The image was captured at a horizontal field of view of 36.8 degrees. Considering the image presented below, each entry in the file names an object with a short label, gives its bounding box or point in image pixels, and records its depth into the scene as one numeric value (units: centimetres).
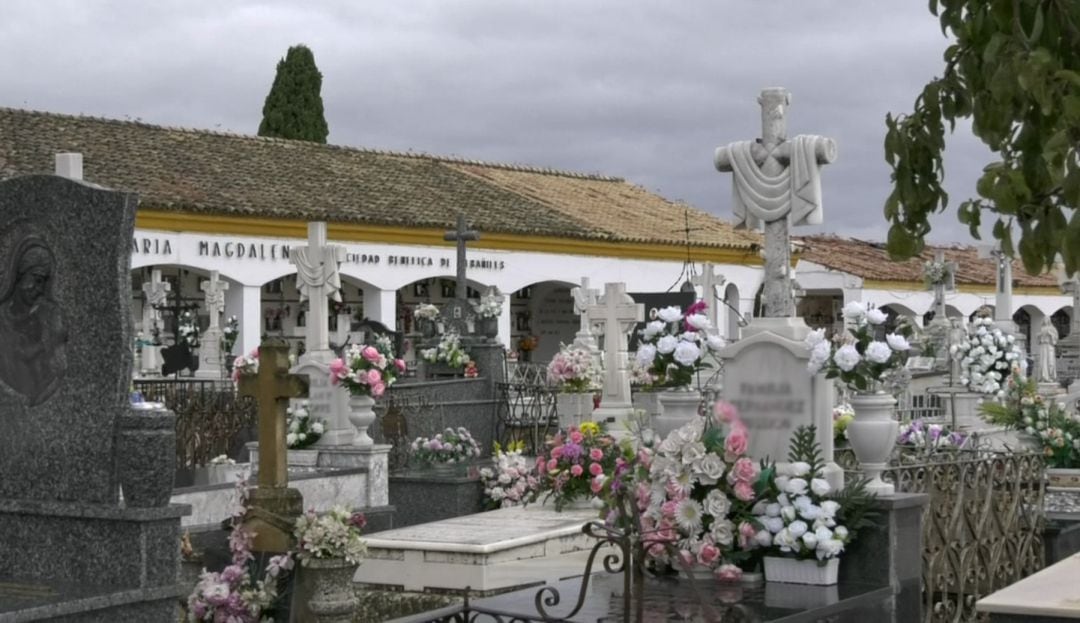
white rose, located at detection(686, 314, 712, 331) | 915
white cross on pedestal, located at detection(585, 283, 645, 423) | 1725
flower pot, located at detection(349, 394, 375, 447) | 1428
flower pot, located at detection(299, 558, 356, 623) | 798
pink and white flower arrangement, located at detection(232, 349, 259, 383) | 1383
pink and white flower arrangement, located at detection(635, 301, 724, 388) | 897
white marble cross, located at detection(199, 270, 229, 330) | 2711
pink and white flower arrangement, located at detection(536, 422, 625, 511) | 1076
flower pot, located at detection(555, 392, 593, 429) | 1762
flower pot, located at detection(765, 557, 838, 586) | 791
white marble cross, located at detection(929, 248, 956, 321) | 3488
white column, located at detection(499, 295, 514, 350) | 3203
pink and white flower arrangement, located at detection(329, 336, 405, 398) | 1415
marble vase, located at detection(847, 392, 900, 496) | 817
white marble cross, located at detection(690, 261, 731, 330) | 2953
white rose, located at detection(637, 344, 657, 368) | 908
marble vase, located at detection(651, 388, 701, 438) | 923
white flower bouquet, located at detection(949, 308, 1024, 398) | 1688
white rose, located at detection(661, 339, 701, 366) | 891
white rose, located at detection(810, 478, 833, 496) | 789
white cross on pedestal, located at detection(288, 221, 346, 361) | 1552
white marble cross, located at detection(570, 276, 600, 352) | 2599
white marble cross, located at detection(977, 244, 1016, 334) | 2809
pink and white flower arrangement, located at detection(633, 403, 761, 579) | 796
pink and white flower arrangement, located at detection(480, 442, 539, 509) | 1411
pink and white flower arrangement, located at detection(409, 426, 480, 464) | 1549
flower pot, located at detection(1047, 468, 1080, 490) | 1188
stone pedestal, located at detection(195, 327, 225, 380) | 2614
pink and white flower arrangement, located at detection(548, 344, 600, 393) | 1770
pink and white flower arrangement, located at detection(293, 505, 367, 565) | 796
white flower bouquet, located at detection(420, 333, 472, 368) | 1942
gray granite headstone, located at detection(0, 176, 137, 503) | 683
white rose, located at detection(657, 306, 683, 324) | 931
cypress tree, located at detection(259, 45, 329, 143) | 3888
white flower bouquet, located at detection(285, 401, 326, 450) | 1443
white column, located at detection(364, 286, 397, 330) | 3075
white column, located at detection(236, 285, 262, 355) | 2791
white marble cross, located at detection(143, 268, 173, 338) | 2627
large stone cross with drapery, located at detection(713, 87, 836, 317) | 877
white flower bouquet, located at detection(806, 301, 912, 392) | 803
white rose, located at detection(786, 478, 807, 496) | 791
